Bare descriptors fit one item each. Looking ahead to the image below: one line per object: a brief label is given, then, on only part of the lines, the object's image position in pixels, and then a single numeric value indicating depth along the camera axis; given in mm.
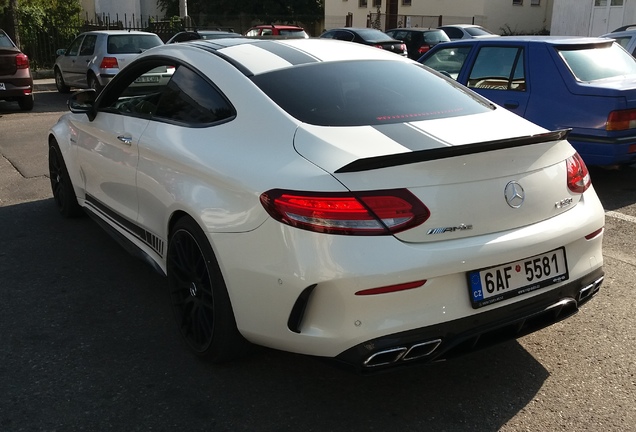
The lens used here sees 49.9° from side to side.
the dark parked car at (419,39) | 21547
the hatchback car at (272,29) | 22000
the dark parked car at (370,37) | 19578
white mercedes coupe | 2758
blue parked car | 6789
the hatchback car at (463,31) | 23203
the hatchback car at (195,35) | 15269
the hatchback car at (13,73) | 13062
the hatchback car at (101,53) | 14758
